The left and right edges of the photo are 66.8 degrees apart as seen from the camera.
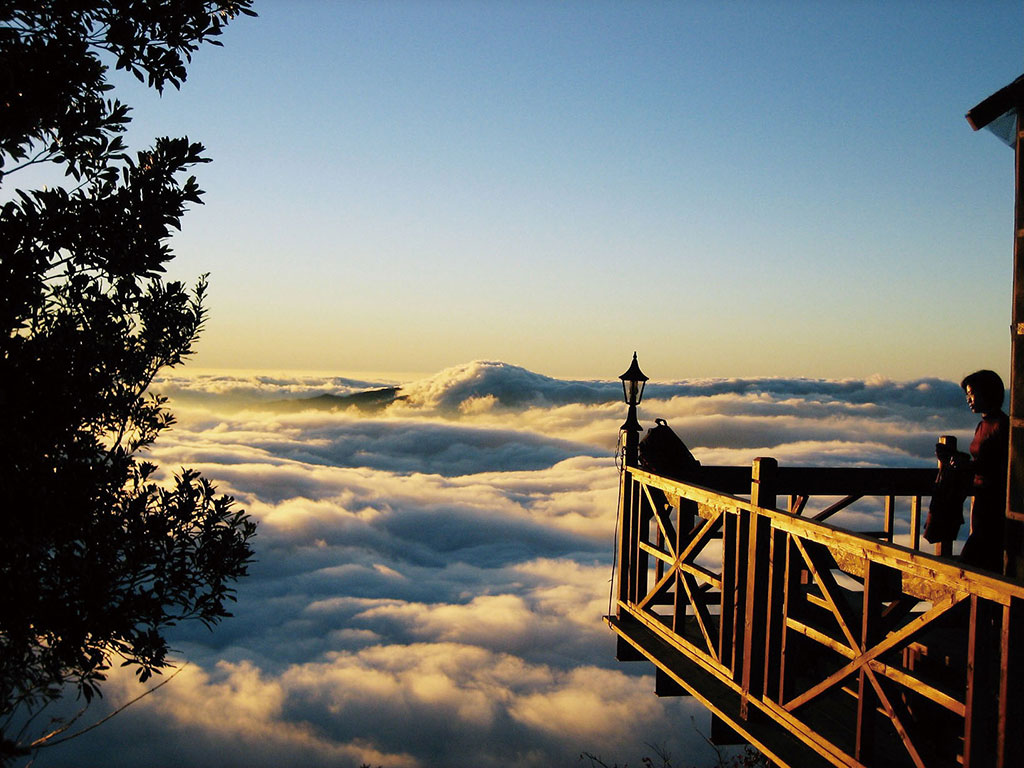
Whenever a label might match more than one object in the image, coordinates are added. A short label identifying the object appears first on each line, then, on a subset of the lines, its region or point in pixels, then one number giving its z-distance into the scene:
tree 5.14
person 5.98
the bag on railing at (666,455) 8.73
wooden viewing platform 3.93
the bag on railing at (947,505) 6.26
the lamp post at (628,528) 9.51
